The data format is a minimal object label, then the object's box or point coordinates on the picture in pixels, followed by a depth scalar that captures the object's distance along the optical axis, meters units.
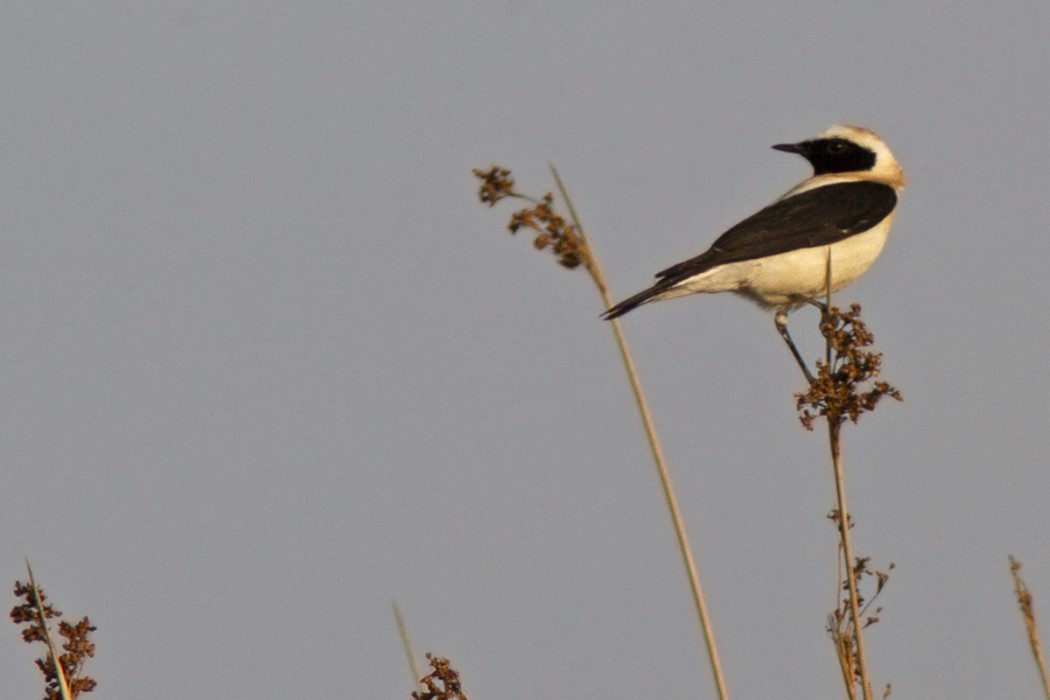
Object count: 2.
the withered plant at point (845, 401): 7.14
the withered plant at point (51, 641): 6.39
